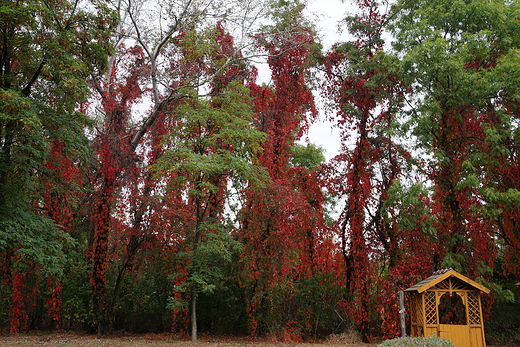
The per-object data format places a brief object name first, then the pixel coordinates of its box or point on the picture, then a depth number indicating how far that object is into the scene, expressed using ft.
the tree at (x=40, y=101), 26.91
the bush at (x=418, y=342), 25.89
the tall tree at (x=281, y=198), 45.42
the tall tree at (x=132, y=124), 44.96
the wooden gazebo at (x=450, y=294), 33.30
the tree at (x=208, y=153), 37.19
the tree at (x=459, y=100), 37.29
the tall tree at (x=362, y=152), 48.98
